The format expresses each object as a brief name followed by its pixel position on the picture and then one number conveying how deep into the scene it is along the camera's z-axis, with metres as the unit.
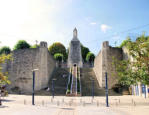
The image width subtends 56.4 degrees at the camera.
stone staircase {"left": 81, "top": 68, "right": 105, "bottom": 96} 29.41
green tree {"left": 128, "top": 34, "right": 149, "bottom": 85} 10.59
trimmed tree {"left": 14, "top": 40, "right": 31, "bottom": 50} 54.37
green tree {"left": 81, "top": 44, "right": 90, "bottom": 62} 76.50
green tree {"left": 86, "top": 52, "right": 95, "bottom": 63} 66.69
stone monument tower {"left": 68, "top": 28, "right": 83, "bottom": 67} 58.91
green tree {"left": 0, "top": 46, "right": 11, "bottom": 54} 48.91
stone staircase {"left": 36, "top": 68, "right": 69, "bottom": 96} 30.05
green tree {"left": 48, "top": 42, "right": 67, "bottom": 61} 73.81
